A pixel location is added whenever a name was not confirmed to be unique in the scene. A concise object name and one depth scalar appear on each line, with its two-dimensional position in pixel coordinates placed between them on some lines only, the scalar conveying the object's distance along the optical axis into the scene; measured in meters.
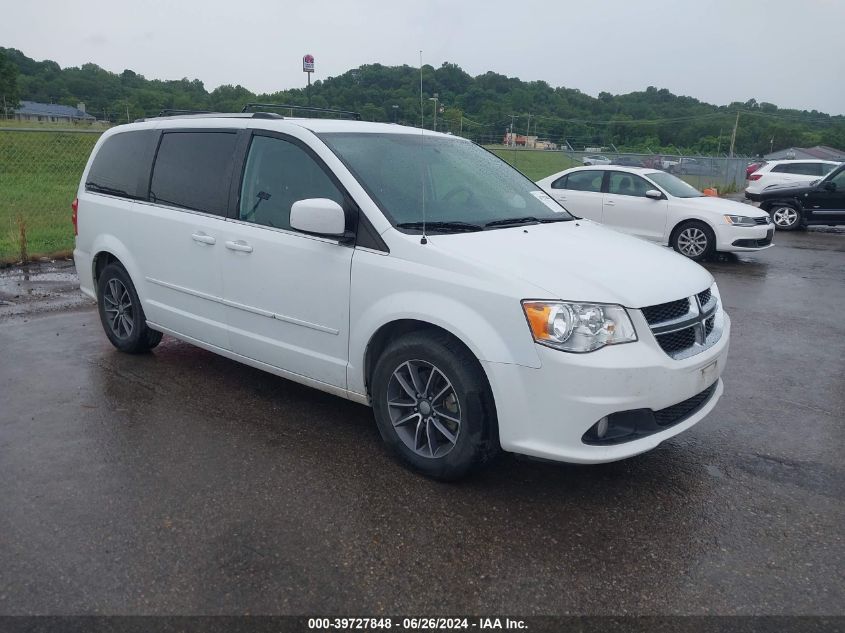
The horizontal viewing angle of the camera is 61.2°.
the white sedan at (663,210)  11.43
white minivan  3.27
